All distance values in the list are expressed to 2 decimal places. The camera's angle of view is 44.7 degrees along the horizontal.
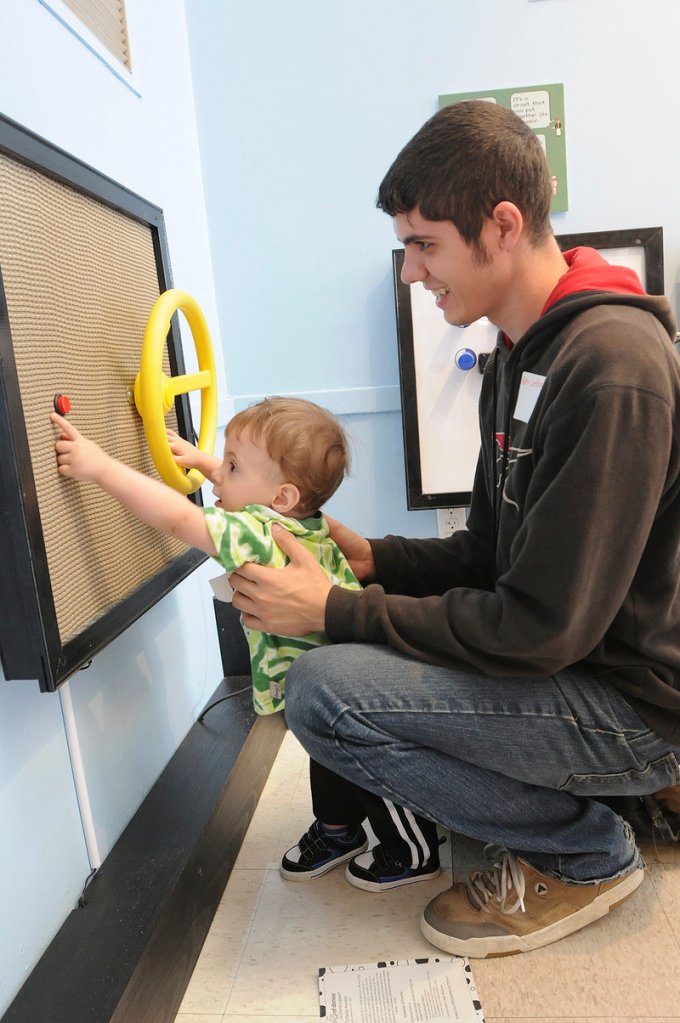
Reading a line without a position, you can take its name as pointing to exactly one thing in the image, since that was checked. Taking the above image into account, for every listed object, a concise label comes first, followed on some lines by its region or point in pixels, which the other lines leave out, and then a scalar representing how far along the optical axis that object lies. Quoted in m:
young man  1.01
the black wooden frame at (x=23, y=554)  0.97
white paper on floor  1.09
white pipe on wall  1.19
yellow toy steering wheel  1.29
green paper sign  2.17
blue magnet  2.17
